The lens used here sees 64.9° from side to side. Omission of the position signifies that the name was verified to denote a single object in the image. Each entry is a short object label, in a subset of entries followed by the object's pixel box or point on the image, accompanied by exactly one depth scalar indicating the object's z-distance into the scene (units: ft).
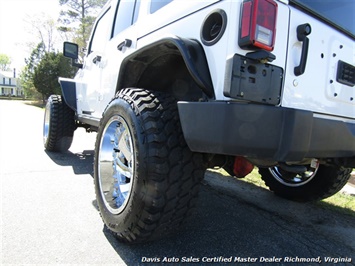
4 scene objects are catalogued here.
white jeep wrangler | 4.57
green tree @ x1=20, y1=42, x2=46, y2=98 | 104.34
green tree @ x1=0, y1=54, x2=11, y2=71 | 252.42
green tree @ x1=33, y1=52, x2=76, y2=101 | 89.35
